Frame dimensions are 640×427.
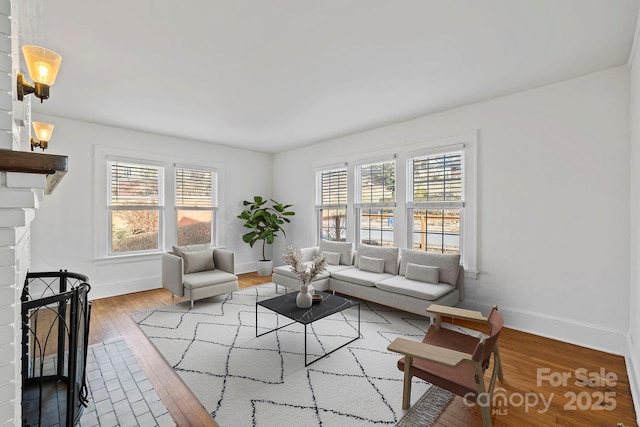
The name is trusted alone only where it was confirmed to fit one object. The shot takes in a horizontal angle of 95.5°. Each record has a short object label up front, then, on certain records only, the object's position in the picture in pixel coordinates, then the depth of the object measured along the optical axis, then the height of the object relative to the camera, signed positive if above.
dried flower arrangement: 3.03 -0.59
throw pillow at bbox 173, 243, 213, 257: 4.40 -0.61
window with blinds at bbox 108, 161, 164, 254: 4.81 +0.07
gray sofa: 3.51 -0.93
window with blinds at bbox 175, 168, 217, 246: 5.55 +0.10
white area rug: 2.04 -1.40
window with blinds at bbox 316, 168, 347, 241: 5.55 +0.12
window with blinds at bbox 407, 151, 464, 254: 4.01 +0.15
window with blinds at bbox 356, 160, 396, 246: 4.76 +0.14
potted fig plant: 6.06 -0.28
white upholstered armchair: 4.03 -0.94
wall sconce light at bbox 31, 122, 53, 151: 2.80 +0.75
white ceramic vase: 3.01 -0.92
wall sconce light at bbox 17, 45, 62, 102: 1.63 +0.82
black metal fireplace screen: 1.52 -1.01
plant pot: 6.04 -1.20
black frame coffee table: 2.77 -1.01
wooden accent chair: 1.69 -1.00
